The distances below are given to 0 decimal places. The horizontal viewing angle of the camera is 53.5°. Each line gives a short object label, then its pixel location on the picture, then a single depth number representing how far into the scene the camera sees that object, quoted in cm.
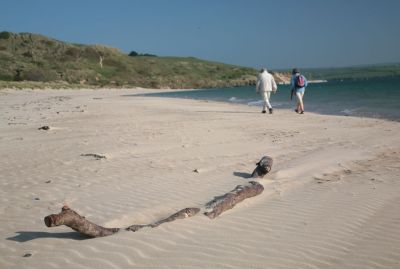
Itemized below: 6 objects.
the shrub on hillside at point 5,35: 8694
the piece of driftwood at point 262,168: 691
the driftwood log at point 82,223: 407
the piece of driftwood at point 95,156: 856
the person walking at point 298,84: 1795
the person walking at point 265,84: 1830
